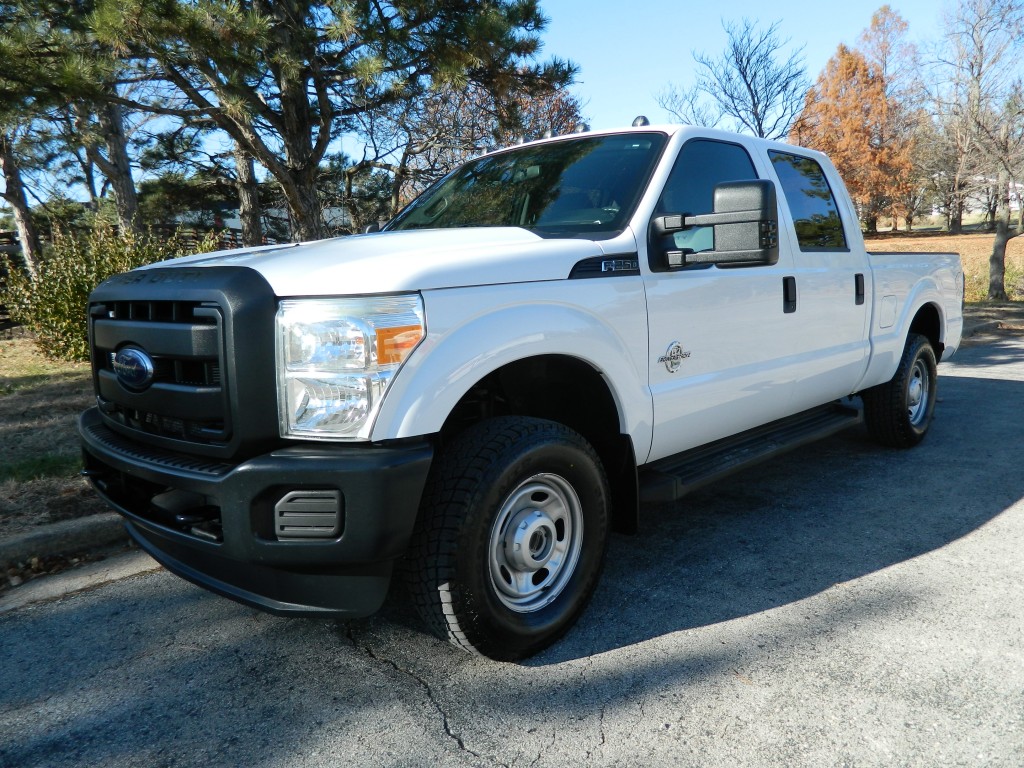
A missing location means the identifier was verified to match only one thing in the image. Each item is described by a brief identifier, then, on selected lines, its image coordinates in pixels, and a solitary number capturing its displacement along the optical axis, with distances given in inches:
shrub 319.9
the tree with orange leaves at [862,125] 1521.9
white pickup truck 87.6
